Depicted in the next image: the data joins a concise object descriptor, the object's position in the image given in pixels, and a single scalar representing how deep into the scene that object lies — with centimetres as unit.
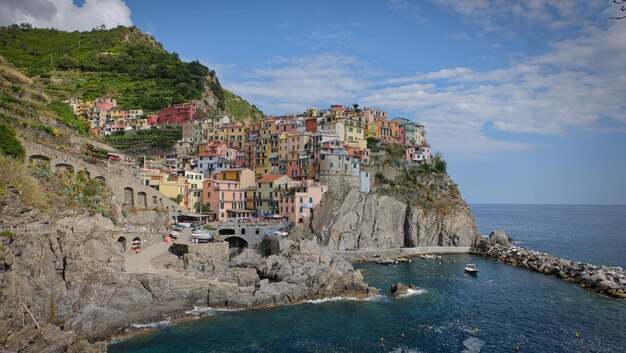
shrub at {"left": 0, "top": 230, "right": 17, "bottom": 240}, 3203
